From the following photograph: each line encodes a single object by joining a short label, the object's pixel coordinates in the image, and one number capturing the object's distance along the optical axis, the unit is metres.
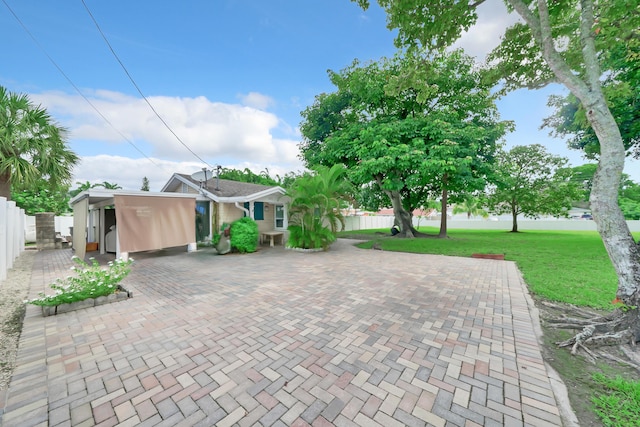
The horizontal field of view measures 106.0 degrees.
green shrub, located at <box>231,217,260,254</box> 9.71
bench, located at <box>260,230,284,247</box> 12.11
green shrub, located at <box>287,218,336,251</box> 10.52
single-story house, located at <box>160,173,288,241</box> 11.00
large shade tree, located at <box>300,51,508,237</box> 11.48
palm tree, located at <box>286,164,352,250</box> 9.89
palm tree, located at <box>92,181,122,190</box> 27.13
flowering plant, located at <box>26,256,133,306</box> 4.00
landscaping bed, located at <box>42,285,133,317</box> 3.93
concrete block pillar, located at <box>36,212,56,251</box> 11.09
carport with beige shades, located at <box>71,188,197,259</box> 8.11
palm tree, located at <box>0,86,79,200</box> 8.19
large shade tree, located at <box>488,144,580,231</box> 20.14
